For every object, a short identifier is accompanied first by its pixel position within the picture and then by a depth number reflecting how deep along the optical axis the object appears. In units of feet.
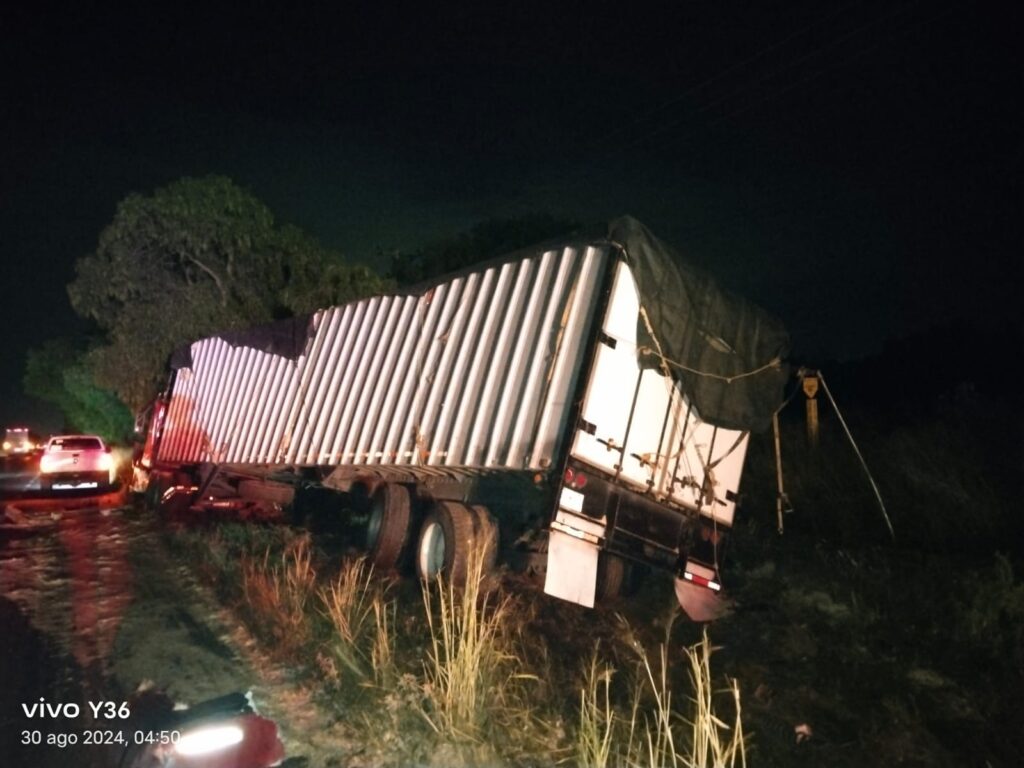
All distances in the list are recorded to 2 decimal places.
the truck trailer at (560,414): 22.04
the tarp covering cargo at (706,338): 22.38
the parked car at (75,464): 58.23
